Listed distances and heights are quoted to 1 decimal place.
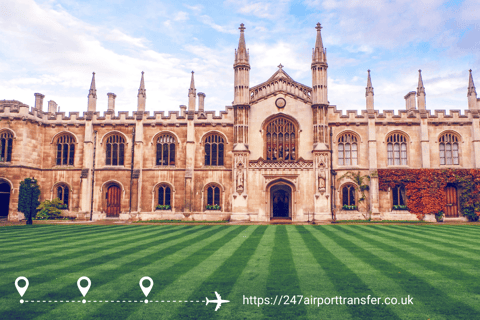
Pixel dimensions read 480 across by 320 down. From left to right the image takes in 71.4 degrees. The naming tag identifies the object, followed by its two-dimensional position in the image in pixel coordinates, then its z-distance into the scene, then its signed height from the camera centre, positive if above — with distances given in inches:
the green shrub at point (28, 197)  1115.3 -9.4
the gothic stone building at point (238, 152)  1134.4 +150.1
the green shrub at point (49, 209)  1143.0 -52.8
